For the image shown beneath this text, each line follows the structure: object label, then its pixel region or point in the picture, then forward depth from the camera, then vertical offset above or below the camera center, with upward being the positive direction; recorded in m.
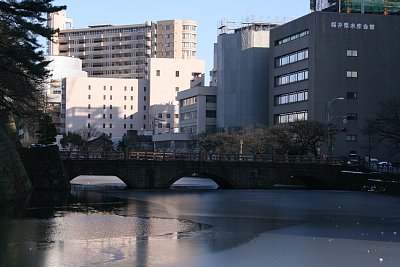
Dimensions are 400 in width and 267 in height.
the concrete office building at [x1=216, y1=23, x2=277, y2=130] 129.38 +16.69
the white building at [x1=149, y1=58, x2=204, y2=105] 181.12 +23.88
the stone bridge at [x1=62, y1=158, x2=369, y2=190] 70.38 -2.12
